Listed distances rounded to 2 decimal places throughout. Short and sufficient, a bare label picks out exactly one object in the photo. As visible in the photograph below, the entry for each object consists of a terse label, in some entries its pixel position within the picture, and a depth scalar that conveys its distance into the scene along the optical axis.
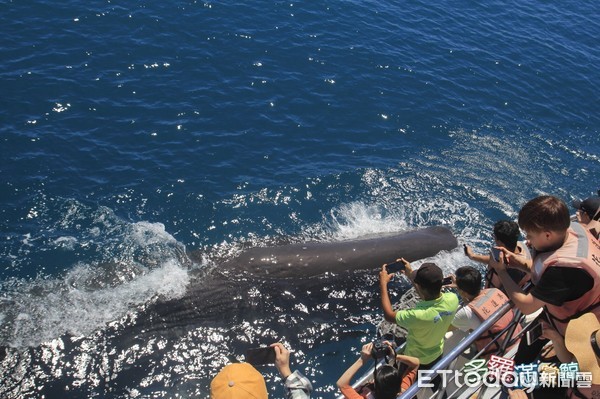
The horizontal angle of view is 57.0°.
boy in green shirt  7.64
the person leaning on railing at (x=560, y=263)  5.53
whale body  13.02
